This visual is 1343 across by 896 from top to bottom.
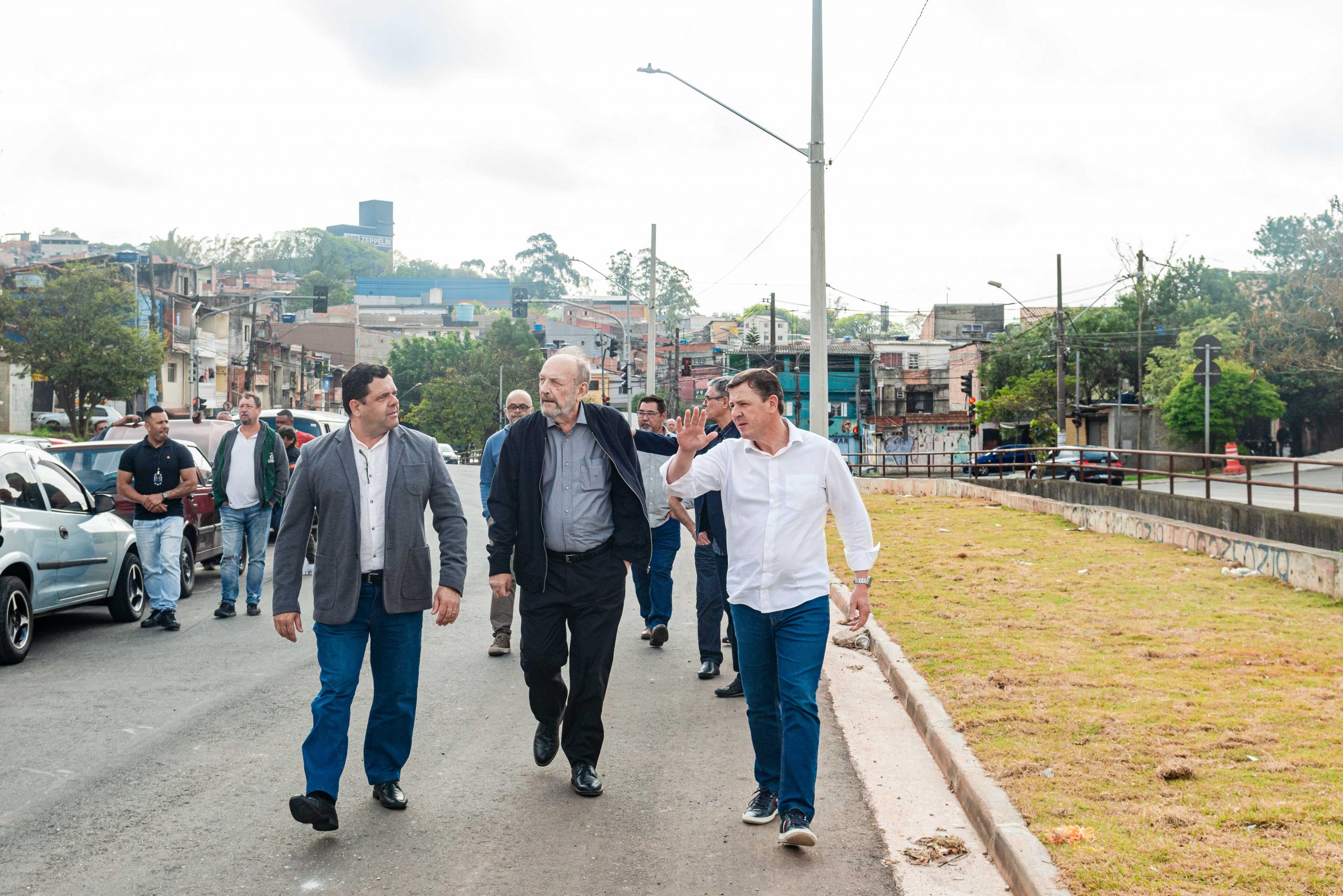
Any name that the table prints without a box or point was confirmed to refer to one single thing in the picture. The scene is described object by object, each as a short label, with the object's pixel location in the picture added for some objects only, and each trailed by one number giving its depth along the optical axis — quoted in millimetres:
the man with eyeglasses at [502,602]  9219
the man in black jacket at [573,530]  5551
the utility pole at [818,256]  17281
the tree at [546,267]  179750
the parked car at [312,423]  22859
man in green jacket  11273
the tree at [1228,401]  47250
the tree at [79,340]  41625
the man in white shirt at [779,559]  4891
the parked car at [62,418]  48034
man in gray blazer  5160
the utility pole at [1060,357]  45531
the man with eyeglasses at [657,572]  9648
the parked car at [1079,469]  24694
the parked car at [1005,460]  29845
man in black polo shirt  10688
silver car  9062
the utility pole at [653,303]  39438
